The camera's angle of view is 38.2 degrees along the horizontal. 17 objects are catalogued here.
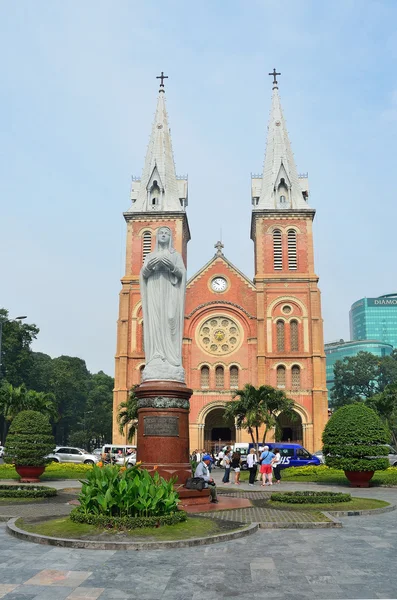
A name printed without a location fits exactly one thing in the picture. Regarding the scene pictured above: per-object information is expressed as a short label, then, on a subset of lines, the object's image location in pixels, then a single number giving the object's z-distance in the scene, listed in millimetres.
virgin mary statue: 13680
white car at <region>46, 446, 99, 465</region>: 35438
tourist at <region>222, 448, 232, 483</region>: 22531
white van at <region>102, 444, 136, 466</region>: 36653
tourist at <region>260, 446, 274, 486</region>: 20891
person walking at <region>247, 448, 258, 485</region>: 21277
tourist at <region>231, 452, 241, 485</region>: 21627
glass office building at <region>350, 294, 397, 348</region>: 162000
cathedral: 43188
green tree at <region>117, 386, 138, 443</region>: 33031
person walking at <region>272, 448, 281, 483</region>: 22875
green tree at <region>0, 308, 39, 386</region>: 53594
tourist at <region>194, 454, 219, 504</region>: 12719
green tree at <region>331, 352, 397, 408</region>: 77000
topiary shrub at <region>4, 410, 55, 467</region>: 20562
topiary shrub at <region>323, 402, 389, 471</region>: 18938
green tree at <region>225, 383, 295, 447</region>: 32062
